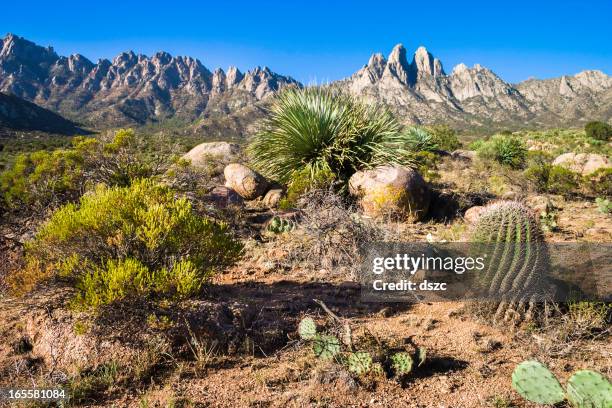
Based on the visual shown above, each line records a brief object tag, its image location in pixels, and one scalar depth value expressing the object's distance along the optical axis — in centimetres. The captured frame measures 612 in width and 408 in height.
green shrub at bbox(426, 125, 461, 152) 2117
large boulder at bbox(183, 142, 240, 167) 1154
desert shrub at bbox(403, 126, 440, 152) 1497
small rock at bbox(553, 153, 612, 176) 1212
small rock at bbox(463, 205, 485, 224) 707
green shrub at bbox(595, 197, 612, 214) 779
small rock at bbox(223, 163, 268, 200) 893
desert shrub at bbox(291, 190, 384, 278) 510
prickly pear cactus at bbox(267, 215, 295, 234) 672
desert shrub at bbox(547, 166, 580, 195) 964
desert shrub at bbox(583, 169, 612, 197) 968
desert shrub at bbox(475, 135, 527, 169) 1469
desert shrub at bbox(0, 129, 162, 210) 666
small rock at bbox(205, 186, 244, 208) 760
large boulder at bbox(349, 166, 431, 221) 721
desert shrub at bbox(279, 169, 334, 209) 700
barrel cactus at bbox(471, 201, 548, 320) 340
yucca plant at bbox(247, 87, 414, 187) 812
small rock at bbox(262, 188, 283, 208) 866
